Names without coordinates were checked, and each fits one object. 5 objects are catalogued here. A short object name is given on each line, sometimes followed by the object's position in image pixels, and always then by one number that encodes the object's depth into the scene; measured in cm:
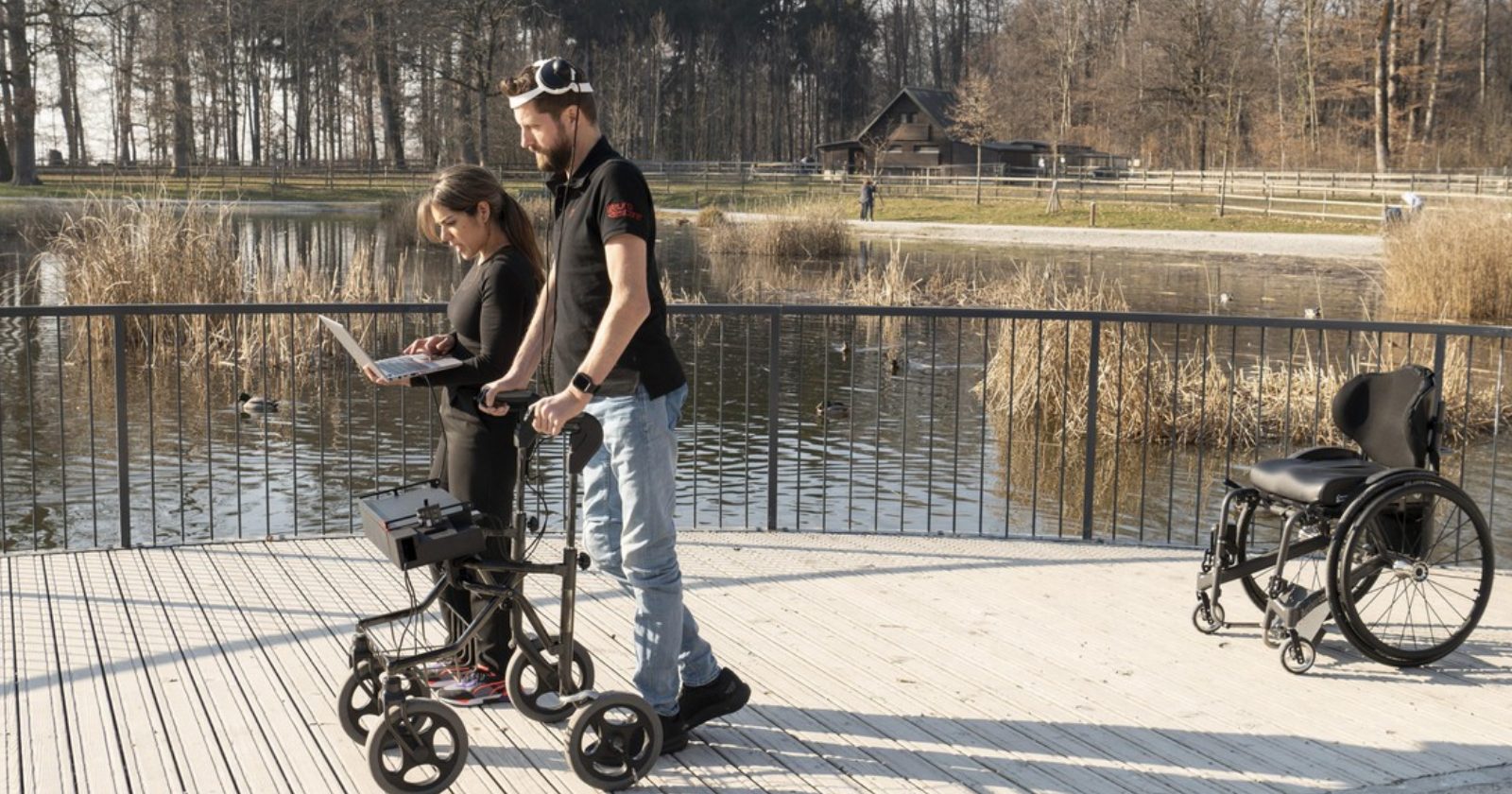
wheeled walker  356
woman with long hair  415
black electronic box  354
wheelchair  454
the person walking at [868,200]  4603
